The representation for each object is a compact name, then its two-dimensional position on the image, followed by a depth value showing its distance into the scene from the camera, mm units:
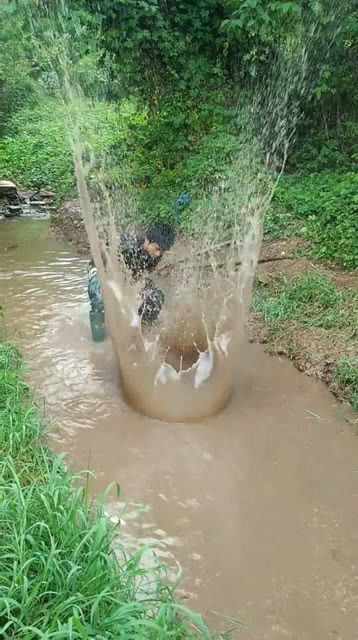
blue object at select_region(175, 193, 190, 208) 8281
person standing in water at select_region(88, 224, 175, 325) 5211
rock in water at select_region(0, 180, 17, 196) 13164
